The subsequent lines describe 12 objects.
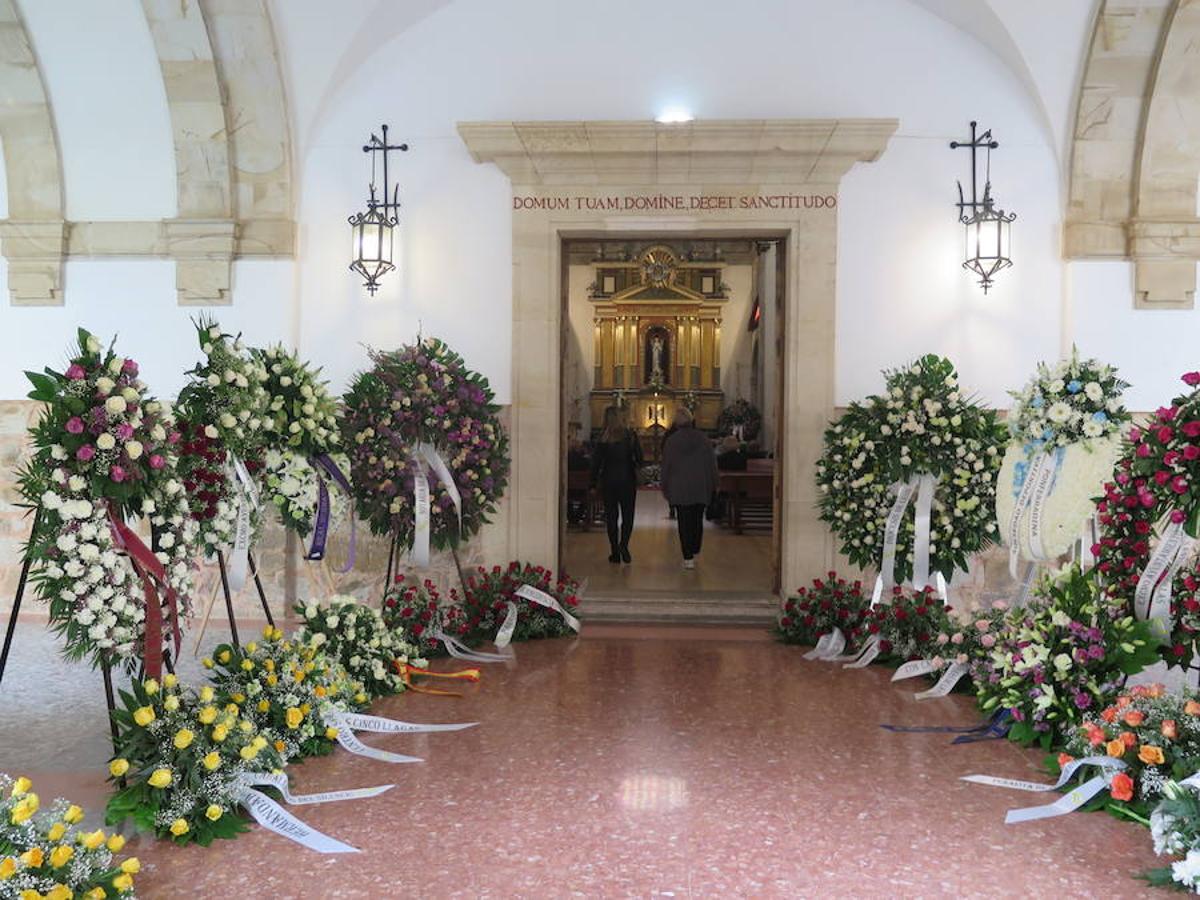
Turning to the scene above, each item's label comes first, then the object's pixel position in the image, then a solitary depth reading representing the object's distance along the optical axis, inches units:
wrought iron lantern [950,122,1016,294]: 264.1
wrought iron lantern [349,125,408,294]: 275.1
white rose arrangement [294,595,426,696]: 199.3
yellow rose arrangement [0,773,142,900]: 95.7
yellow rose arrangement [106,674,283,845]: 132.1
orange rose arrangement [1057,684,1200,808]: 136.5
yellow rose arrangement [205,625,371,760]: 160.9
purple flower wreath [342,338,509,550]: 247.3
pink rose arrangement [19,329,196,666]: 139.6
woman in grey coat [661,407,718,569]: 348.2
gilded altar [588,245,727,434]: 818.2
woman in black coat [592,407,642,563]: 362.9
